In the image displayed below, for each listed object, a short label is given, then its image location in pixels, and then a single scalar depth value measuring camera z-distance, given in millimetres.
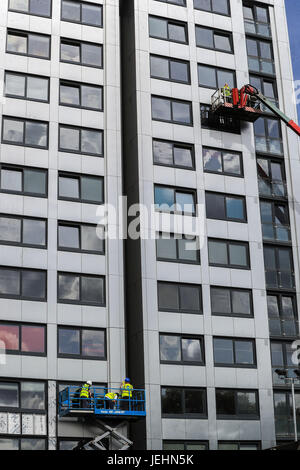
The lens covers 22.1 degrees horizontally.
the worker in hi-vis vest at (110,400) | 47538
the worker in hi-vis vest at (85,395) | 46719
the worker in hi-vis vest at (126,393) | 48250
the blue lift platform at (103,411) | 46781
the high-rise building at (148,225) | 49469
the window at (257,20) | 63031
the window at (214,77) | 59219
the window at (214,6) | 61656
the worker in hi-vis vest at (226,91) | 57862
